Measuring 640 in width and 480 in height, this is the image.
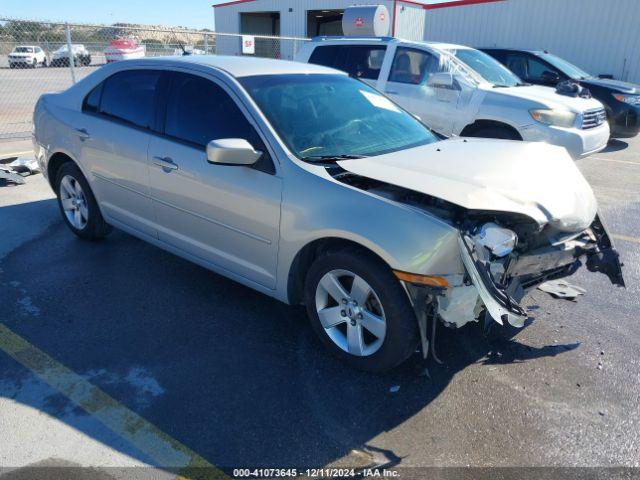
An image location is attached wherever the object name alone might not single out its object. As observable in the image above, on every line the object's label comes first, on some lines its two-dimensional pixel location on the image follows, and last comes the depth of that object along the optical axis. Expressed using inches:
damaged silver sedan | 107.9
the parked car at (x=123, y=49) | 522.3
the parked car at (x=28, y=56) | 436.1
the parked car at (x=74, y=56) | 424.5
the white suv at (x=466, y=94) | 274.5
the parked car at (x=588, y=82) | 401.1
